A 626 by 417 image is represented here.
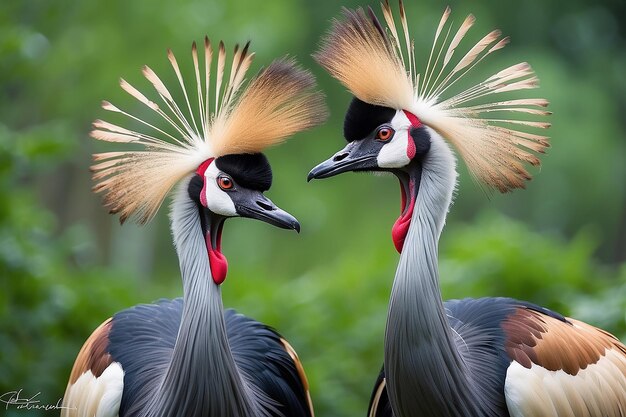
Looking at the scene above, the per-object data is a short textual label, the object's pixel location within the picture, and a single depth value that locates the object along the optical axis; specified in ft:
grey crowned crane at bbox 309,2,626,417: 25.73
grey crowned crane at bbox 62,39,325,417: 26.63
